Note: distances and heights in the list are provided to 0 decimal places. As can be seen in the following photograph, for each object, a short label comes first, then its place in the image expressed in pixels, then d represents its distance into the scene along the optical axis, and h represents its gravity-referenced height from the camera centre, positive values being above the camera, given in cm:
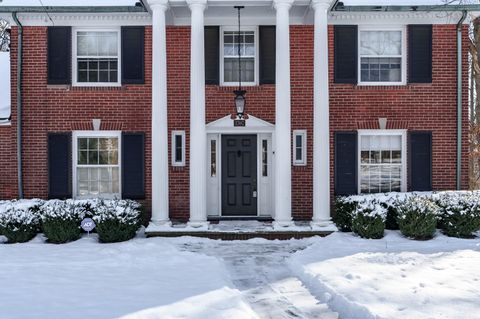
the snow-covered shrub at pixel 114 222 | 1037 -143
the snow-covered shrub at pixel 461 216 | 1058 -134
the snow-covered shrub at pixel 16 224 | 1040 -147
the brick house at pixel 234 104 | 1230 +147
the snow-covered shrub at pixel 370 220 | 1040 -140
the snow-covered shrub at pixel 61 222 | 1033 -142
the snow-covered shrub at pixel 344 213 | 1112 -135
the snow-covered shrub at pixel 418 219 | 1031 -137
